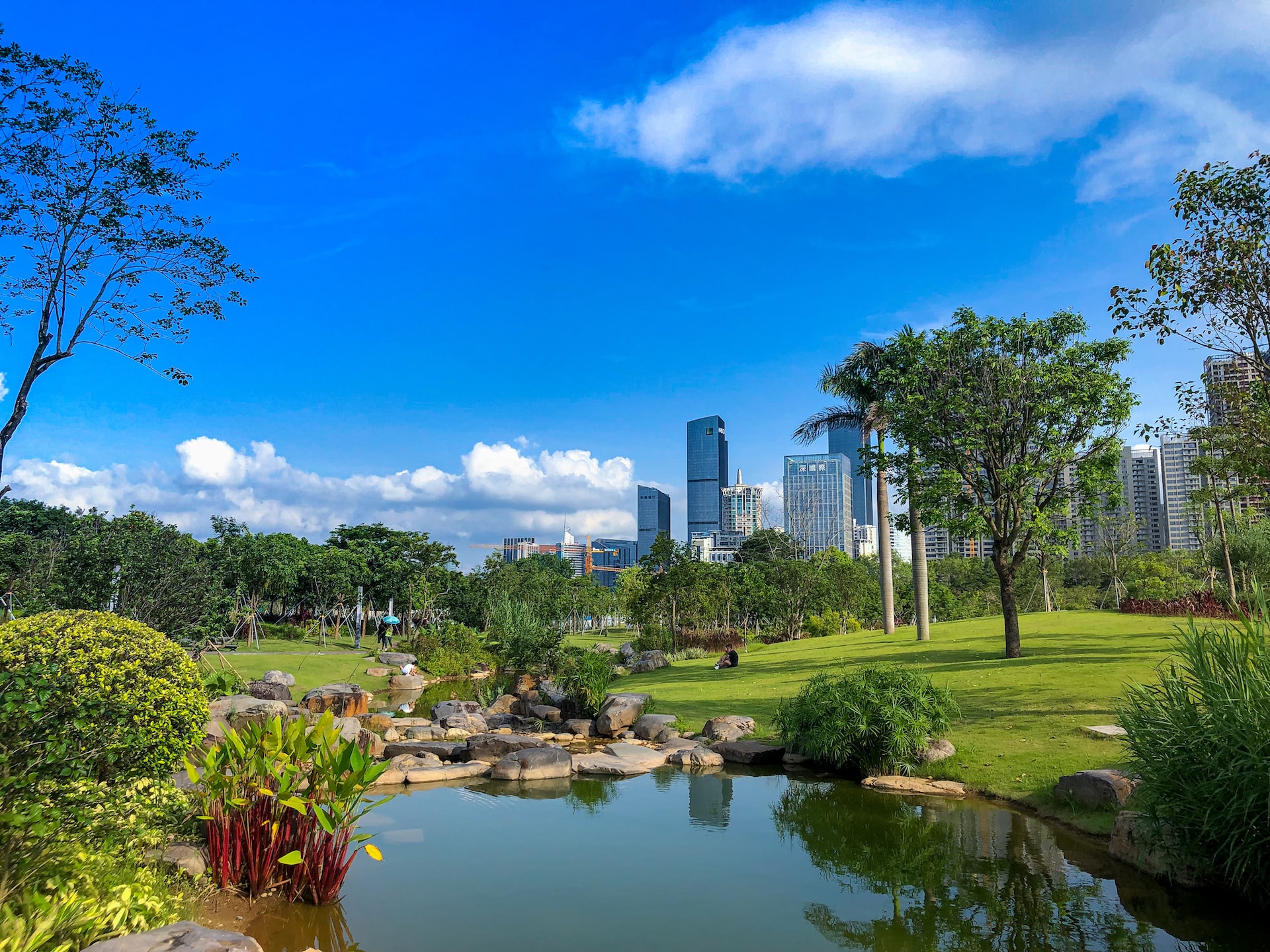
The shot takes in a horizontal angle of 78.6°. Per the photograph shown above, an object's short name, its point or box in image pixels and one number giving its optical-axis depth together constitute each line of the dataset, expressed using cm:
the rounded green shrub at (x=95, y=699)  459
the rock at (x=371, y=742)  1295
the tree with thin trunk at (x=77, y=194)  988
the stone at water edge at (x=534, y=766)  1219
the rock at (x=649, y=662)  2786
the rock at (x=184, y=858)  634
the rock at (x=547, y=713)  1942
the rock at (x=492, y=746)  1370
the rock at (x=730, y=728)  1404
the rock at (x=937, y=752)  1092
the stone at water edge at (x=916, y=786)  1009
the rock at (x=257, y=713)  1216
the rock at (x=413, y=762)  1238
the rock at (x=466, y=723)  1725
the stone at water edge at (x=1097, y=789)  834
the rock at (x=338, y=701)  2044
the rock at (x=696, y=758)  1273
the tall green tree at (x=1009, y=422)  1783
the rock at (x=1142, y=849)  674
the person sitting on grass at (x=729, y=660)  2389
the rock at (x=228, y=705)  1279
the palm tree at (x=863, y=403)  2795
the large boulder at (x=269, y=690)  1899
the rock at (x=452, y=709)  1862
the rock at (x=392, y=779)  1177
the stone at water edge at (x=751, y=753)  1263
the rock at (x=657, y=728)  1504
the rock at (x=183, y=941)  443
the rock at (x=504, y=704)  2170
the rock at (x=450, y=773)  1205
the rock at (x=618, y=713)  1636
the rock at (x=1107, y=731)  1062
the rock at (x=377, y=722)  1741
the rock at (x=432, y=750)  1377
